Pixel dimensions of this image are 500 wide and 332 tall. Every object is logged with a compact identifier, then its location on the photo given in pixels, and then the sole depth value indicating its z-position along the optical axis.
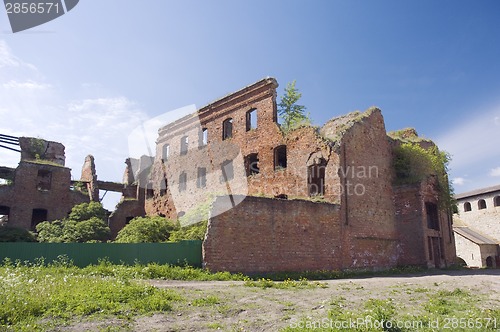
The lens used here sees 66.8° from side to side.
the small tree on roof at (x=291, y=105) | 34.47
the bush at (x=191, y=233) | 15.58
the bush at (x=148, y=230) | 17.78
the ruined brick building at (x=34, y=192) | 26.16
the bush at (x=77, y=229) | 22.09
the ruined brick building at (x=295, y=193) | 14.45
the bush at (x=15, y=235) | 21.36
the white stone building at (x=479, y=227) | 33.94
